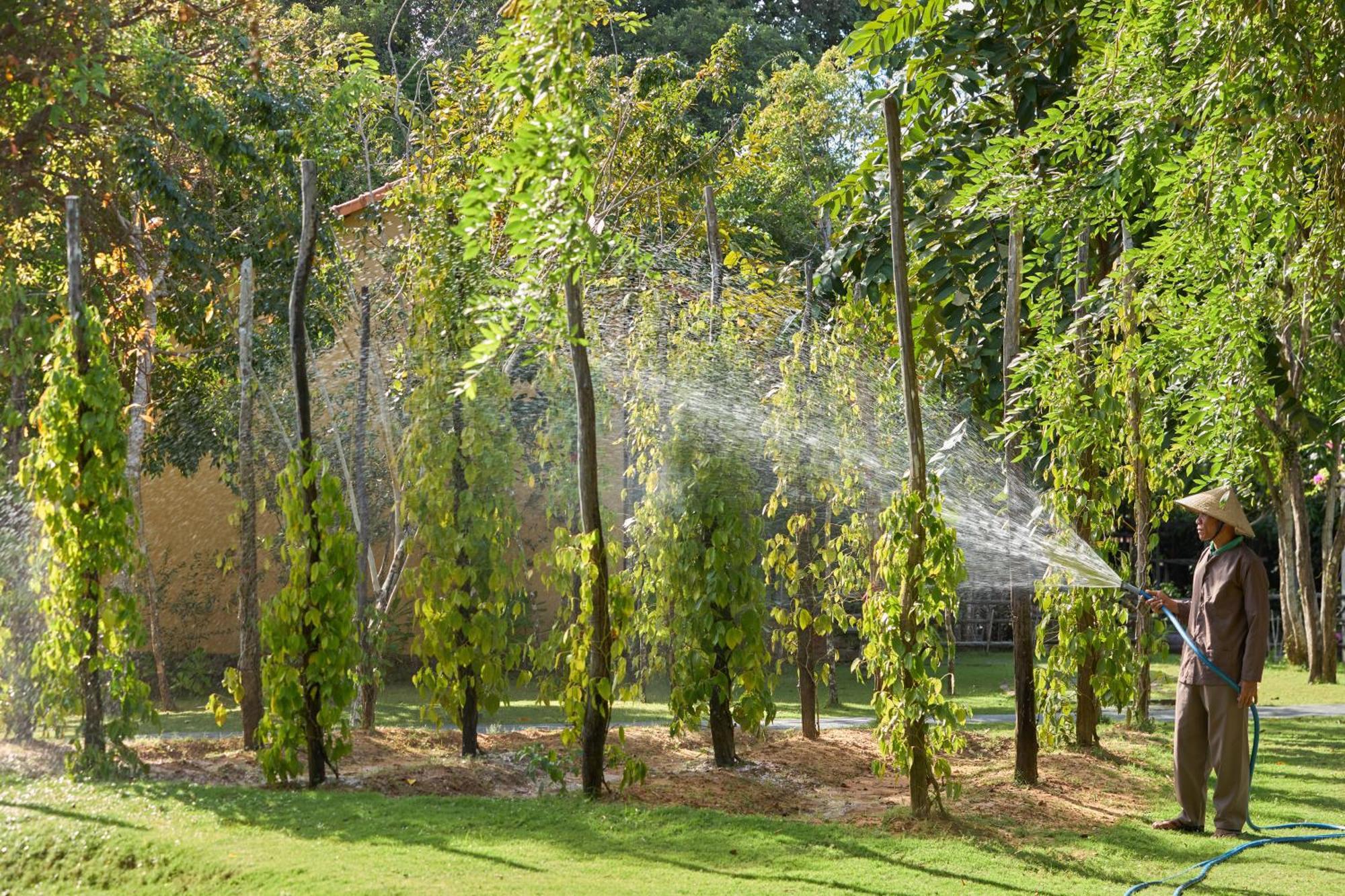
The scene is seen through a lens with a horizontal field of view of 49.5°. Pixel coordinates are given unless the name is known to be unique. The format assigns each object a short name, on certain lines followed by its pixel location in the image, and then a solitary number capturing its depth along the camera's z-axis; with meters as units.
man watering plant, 6.83
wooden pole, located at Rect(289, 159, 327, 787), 8.11
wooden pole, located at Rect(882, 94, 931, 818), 6.93
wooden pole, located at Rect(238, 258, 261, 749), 9.77
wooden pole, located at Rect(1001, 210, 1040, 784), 8.32
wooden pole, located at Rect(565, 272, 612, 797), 7.40
